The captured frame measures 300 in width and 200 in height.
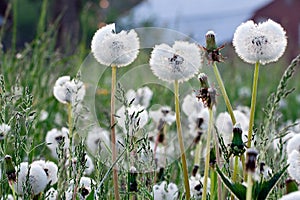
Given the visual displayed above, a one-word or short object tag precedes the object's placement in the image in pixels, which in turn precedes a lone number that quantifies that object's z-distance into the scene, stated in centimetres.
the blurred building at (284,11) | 1502
